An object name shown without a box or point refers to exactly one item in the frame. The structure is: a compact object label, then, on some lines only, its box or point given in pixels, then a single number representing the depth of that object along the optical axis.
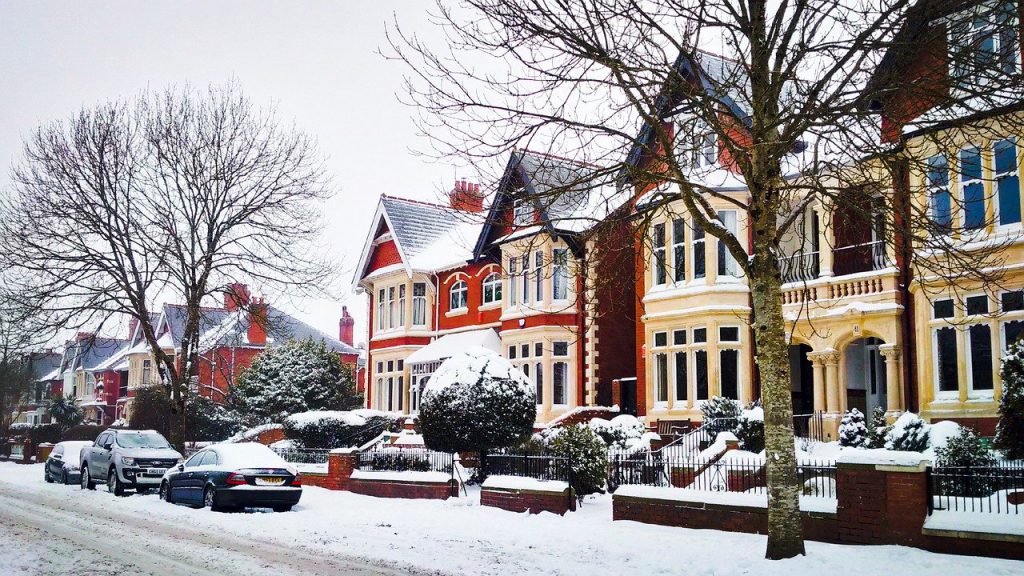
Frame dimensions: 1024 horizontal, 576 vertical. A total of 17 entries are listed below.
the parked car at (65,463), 25.84
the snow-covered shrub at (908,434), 17.00
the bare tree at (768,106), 10.59
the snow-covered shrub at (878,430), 18.94
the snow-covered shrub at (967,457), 13.42
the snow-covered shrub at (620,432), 23.47
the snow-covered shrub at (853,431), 19.45
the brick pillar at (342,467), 22.58
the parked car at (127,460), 22.02
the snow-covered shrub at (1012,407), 15.06
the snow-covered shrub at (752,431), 20.34
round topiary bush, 20.38
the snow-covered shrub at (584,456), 16.70
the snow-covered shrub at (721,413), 21.55
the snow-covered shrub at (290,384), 39.00
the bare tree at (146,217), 28.11
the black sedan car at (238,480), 17.80
